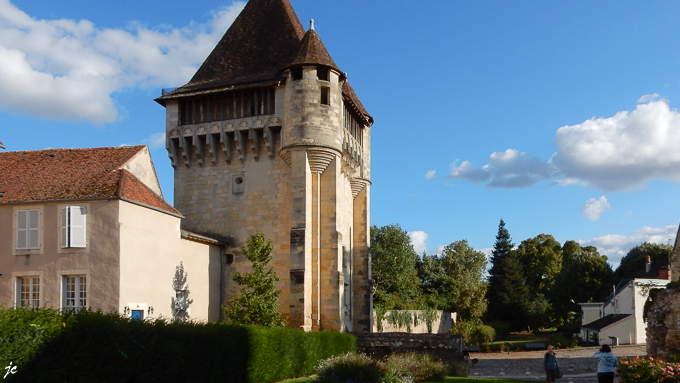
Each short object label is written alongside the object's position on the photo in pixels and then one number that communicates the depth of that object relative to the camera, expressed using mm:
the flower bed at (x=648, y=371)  17016
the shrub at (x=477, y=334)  47875
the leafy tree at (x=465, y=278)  58500
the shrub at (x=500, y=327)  57688
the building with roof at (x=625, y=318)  43812
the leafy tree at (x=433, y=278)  62809
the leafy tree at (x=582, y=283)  60594
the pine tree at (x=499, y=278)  62375
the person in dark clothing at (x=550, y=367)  18969
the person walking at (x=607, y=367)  15797
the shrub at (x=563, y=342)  43719
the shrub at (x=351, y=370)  17750
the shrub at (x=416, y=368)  20569
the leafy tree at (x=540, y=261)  73438
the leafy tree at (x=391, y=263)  54375
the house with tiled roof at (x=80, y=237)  18766
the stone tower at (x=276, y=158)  25719
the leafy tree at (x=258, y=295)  22672
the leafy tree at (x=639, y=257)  61750
